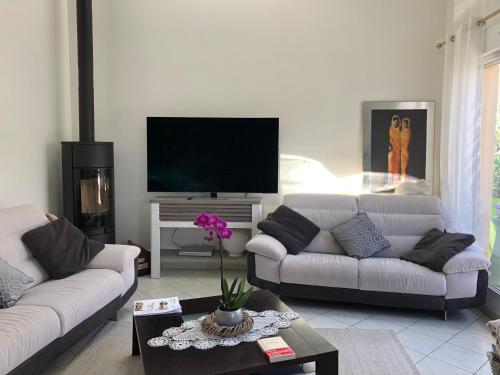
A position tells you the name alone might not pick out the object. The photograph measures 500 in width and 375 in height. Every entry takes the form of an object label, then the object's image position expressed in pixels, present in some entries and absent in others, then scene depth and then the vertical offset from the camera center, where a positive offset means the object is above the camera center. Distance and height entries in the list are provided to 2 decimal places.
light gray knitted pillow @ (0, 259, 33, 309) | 2.66 -0.77
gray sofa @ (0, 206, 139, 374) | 2.31 -0.87
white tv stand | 4.64 -0.56
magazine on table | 2.72 -0.91
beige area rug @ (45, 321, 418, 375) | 2.74 -1.27
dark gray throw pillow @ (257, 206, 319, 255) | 4.04 -0.63
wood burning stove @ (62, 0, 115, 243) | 4.29 -0.09
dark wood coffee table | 2.05 -0.94
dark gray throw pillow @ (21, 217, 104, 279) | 3.25 -0.66
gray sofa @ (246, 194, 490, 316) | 3.46 -0.86
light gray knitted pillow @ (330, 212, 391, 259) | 3.97 -0.70
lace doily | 2.28 -0.92
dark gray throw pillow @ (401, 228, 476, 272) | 3.51 -0.72
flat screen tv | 4.72 +0.08
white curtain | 3.74 +0.21
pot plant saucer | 2.35 -0.88
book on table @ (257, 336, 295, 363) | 2.13 -0.92
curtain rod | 3.42 +1.11
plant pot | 2.38 -0.84
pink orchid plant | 2.40 -0.69
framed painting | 4.72 +0.18
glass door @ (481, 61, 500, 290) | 3.75 +0.13
